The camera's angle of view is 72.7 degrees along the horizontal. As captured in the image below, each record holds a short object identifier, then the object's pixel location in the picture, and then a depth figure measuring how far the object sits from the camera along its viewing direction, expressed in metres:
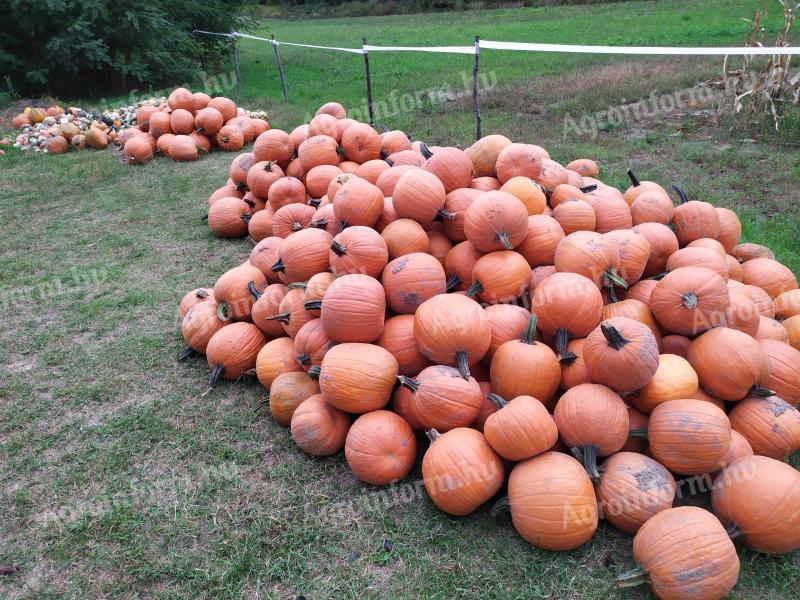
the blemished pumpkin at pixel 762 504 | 2.20
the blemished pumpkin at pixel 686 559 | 2.06
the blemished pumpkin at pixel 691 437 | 2.40
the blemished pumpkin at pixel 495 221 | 3.14
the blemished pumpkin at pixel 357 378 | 2.82
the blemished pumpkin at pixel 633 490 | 2.35
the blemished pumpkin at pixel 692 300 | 2.83
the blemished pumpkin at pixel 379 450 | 2.70
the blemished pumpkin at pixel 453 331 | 2.78
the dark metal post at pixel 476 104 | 6.77
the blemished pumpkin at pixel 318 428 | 2.88
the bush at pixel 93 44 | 12.16
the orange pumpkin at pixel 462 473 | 2.46
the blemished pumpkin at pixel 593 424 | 2.46
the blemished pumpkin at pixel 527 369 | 2.71
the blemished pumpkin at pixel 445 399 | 2.70
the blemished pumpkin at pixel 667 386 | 2.65
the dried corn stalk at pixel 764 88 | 7.65
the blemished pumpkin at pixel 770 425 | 2.59
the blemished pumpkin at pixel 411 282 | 3.15
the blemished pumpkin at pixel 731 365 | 2.62
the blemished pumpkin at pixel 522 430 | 2.43
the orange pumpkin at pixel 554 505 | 2.28
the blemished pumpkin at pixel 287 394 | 3.11
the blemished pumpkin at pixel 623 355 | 2.51
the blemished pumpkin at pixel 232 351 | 3.52
